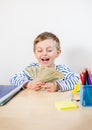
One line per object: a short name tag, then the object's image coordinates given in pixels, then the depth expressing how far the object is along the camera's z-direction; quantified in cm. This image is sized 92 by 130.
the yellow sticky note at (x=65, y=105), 79
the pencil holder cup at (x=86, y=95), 82
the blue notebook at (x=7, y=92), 88
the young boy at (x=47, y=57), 122
